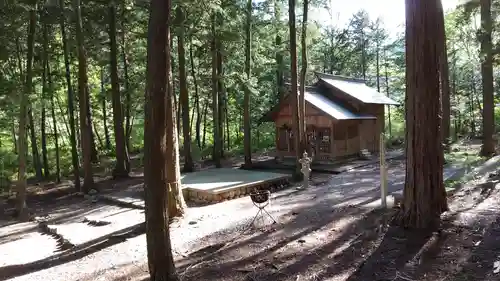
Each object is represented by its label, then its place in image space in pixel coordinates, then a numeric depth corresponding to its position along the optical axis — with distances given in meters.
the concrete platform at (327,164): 17.08
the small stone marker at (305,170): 13.05
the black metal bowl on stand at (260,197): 8.28
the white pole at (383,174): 7.75
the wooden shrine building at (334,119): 19.47
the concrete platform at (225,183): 12.06
